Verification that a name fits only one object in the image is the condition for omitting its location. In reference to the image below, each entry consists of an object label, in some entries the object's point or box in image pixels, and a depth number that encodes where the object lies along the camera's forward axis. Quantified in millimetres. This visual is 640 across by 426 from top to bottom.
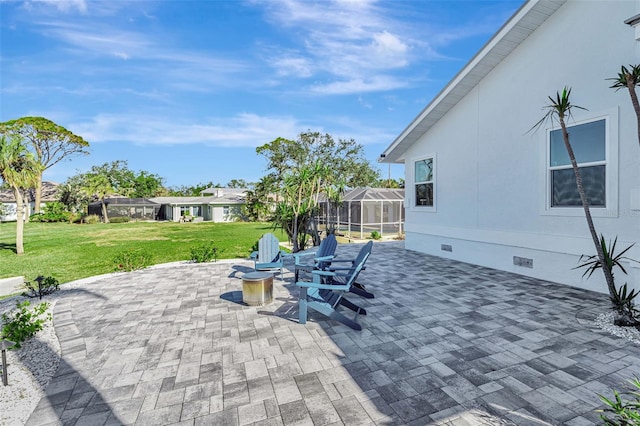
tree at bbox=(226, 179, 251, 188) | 64500
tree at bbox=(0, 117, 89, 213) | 36281
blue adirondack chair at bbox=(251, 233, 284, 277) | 7203
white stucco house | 5625
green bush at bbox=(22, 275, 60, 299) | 6236
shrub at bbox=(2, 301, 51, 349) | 3938
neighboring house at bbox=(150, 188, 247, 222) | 40562
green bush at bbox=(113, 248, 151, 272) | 8641
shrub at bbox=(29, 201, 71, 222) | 34812
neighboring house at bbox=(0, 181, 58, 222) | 38375
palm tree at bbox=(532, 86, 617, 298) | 4473
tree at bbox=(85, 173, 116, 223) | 38750
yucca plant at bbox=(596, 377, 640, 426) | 1801
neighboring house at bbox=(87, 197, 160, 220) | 42375
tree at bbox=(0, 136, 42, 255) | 13047
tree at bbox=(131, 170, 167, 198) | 56088
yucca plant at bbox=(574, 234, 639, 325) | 4281
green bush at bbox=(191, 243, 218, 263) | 9602
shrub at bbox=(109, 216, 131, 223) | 37188
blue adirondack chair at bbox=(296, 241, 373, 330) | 4434
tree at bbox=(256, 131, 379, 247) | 34875
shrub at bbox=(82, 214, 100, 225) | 35219
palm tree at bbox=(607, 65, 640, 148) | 4023
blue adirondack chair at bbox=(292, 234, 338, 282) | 5863
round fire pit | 5465
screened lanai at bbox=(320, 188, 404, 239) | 20156
